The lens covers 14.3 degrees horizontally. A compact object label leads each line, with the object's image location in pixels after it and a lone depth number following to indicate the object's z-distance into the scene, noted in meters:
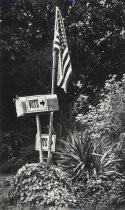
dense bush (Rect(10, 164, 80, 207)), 9.12
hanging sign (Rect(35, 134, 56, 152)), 10.09
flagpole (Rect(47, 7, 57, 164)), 9.97
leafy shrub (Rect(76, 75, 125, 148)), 13.95
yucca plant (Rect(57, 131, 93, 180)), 10.89
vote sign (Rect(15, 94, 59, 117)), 9.73
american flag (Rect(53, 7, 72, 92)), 10.38
